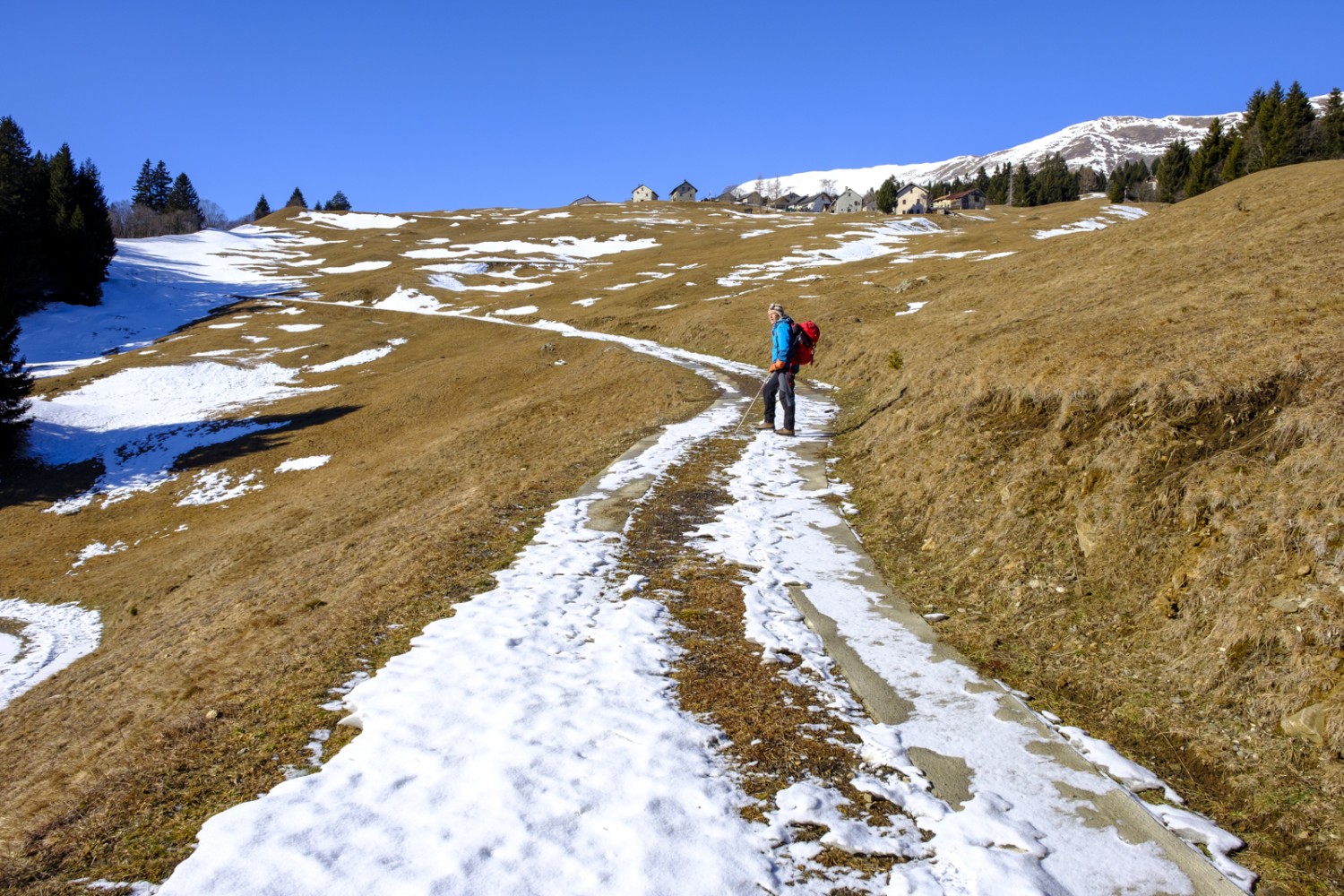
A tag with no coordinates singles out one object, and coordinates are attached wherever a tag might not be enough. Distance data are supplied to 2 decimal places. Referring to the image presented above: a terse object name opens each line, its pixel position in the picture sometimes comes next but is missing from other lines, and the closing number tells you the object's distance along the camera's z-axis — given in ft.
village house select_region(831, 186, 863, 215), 608.19
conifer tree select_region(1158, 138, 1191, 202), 334.24
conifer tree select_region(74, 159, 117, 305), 247.91
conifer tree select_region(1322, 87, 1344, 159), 216.33
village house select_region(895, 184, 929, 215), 527.81
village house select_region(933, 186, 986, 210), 528.22
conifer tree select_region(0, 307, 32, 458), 116.37
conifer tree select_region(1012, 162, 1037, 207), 463.83
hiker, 52.29
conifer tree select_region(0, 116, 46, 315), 224.12
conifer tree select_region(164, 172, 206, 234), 534.37
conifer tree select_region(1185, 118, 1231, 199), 268.82
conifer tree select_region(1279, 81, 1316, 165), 226.58
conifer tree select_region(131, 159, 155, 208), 543.80
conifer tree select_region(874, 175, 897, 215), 495.41
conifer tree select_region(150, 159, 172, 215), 544.21
